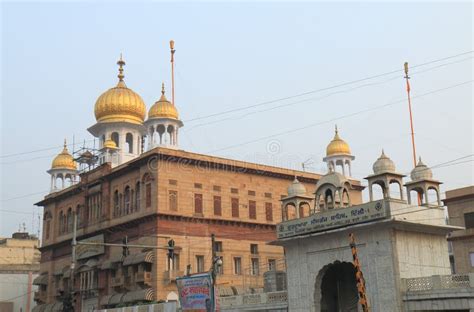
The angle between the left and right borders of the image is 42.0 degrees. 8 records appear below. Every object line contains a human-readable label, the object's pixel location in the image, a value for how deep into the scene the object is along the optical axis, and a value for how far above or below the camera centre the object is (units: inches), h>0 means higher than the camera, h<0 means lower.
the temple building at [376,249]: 1005.8 +93.0
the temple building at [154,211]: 1744.6 +298.2
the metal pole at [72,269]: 1163.0 +81.9
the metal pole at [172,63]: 1998.3 +778.1
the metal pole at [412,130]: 1480.8 +402.4
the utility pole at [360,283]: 792.3 +24.7
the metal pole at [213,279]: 1113.6 +51.1
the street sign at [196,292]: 1162.0 +31.1
